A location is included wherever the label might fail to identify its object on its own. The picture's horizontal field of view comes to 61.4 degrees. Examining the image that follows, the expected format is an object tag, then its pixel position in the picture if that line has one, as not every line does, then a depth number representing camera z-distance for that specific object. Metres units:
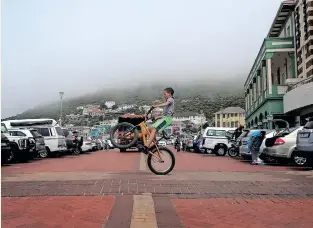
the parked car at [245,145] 10.42
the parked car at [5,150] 9.15
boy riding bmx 5.87
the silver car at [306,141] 7.39
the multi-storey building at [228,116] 83.31
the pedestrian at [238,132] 14.32
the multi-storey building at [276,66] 21.71
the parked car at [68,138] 15.98
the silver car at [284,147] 8.71
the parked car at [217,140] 16.16
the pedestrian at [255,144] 9.74
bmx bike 6.02
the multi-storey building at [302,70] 17.39
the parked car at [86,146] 20.95
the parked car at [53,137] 14.34
